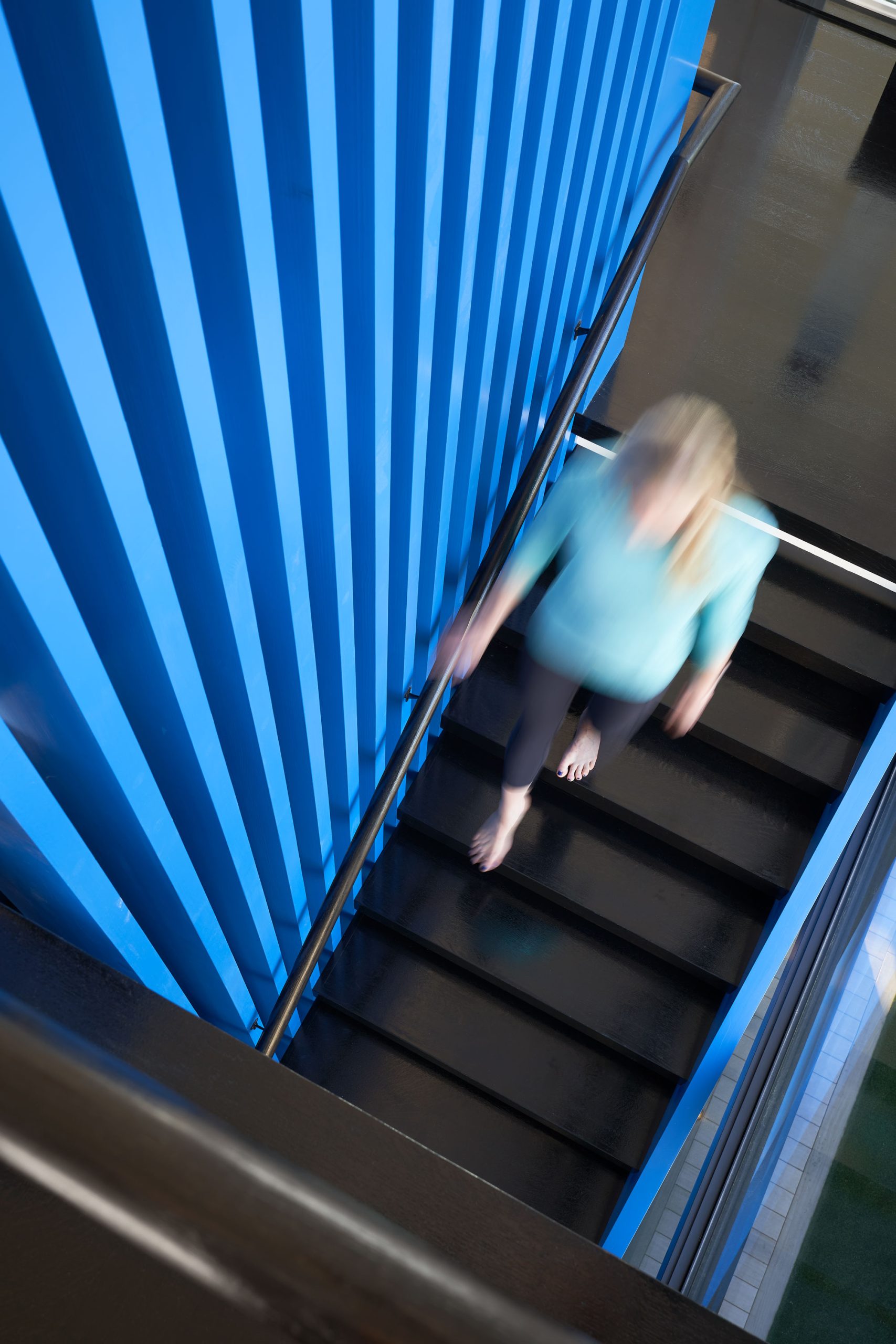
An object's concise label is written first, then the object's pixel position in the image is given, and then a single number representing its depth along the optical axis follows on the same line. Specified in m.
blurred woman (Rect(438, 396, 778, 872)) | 2.55
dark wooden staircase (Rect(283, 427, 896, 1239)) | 3.70
